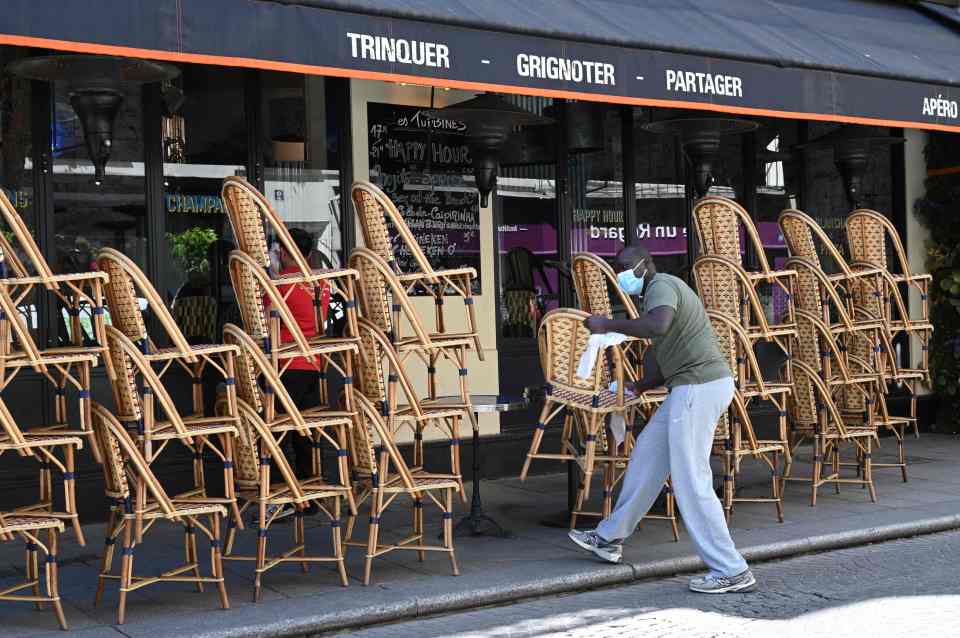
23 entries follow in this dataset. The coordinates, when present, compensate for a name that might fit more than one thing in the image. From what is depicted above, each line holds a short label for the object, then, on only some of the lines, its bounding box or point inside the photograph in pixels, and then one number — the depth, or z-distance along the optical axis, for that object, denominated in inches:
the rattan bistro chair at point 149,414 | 244.1
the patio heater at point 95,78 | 309.1
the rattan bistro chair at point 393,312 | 275.6
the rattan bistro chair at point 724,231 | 348.2
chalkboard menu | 399.5
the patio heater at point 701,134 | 414.0
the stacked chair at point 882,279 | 385.7
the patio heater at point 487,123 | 371.9
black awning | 255.4
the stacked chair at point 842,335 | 361.4
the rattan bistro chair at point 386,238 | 277.6
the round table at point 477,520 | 319.0
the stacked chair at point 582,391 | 301.1
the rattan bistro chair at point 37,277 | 237.9
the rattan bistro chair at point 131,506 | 244.2
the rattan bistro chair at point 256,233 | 265.0
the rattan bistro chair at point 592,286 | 320.2
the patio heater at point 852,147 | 461.7
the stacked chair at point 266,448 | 257.1
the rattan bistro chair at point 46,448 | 235.0
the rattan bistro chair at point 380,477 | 271.1
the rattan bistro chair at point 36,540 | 235.9
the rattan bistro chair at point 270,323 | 259.1
